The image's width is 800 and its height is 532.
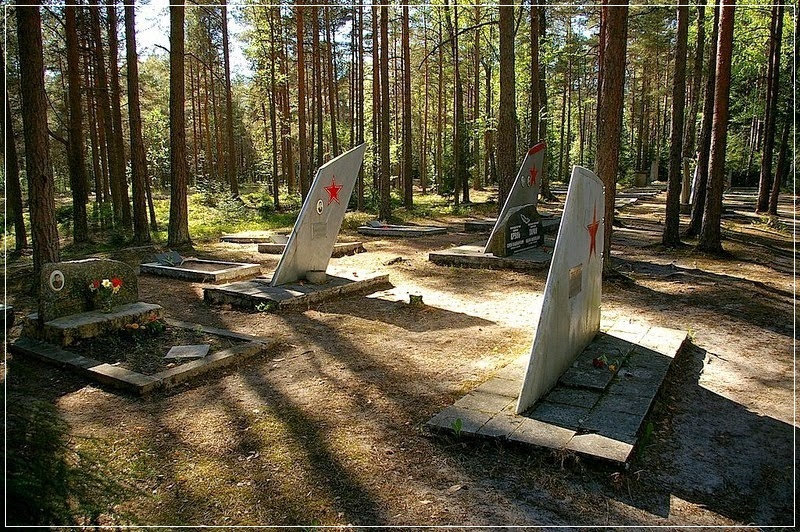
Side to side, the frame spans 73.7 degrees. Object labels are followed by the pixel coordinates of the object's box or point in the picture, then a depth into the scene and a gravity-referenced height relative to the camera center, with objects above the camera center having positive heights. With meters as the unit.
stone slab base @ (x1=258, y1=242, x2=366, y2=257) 11.78 -1.07
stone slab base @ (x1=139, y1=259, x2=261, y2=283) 9.12 -1.24
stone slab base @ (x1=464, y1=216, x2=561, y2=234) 14.29 -0.72
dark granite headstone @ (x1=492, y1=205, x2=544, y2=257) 10.11 -0.65
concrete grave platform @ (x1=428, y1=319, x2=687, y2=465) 3.32 -1.47
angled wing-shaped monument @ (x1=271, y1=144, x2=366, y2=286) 8.00 -0.31
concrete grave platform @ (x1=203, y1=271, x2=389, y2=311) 7.32 -1.32
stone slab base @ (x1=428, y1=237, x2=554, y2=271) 9.80 -1.11
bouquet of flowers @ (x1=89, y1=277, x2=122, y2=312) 5.92 -1.03
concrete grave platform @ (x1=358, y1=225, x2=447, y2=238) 14.58 -0.85
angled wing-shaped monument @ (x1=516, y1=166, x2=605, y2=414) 3.79 -0.73
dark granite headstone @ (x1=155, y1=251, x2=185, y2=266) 10.04 -1.10
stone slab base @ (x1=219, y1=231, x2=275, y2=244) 13.62 -0.98
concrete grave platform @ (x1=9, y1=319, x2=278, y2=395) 4.56 -1.51
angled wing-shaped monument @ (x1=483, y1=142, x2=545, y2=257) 10.13 -0.33
